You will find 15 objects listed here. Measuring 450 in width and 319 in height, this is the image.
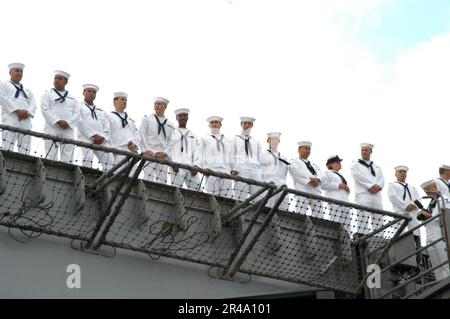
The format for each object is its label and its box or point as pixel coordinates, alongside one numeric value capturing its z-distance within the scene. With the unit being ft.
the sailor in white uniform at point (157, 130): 56.39
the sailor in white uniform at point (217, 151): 58.13
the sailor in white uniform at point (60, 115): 52.54
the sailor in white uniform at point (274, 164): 60.44
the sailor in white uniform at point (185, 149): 55.11
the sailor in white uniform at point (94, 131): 53.52
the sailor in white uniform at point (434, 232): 60.13
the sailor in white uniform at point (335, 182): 61.72
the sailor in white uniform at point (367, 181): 62.59
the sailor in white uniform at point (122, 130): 55.36
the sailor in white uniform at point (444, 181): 64.49
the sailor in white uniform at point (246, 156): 58.85
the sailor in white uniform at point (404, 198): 63.10
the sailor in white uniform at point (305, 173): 60.54
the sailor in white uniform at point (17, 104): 52.13
